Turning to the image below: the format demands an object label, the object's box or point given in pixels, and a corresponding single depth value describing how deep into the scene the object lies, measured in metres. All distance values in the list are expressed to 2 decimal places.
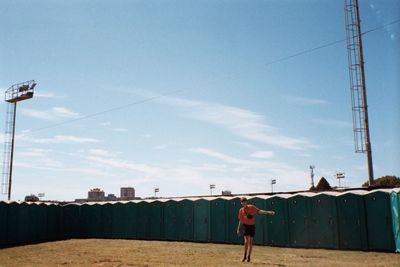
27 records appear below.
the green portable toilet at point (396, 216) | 12.24
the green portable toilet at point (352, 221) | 13.67
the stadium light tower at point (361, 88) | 20.80
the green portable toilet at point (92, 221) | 22.20
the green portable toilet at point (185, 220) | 18.95
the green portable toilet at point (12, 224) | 18.91
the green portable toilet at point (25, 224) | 19.62
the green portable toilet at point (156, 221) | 19.95
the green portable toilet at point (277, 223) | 15.72
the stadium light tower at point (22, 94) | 33.62
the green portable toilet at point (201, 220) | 18.34
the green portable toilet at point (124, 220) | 21.08
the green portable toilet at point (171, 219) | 19.45
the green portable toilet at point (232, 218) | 17.26
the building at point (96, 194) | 84.75
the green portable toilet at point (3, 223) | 18.49
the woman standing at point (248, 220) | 10.74
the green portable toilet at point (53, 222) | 21.84
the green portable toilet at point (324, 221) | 14.36
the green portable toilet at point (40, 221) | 20.75
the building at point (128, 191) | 97.75
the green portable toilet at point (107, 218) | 21.82
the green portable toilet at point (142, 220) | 20.50
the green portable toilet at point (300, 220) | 15.11
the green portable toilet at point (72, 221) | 22.77
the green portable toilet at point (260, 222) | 16.40
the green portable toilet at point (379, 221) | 12.91
